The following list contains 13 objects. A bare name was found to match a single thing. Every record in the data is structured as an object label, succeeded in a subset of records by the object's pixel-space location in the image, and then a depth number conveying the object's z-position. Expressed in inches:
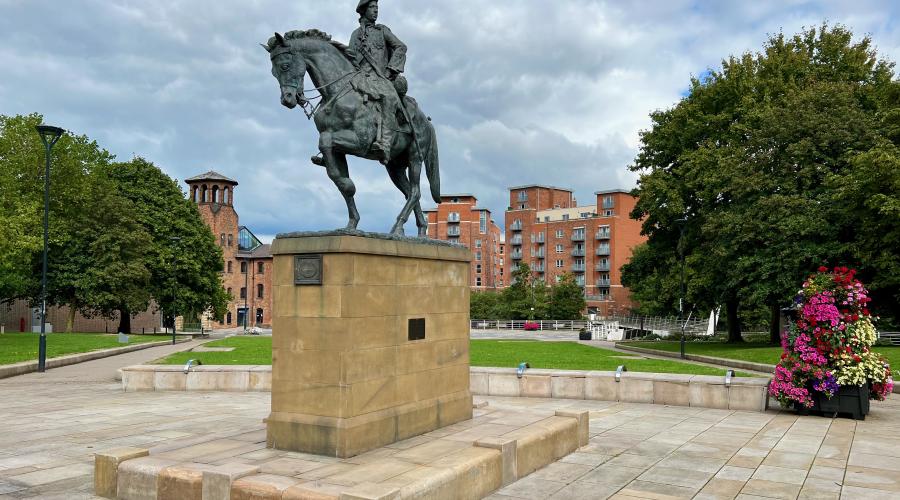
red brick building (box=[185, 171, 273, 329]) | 3631.9
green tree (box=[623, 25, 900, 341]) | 1187.9
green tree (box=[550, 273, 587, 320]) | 3265.3
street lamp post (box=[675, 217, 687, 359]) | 1462.1
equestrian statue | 356.8
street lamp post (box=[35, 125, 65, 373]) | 883.4
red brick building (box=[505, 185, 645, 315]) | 4109.3
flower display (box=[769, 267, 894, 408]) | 516.1
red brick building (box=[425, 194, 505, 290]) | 4837.6
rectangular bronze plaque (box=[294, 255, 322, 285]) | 320.8
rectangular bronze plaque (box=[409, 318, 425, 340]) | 360.5
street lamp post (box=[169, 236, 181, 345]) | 1914.4
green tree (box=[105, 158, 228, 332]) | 2114.9
